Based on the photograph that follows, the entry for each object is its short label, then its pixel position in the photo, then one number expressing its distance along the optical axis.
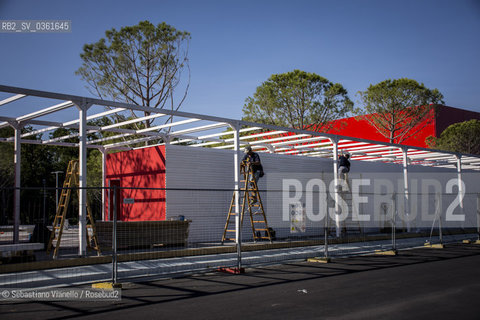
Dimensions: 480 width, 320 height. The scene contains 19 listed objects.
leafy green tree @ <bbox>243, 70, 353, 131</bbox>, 38.06
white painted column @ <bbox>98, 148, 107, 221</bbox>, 18.02
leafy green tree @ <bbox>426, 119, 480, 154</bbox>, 38.78
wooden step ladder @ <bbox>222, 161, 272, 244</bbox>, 14.34
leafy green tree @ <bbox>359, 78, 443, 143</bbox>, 38.06
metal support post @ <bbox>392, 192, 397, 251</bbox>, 13.45
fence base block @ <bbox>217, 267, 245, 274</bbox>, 10.44
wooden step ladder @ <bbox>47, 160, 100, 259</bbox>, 10.69
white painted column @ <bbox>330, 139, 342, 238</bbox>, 15.69
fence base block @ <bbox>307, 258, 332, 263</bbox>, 12.02
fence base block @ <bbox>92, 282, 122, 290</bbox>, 8.55
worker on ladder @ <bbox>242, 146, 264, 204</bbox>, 15.05
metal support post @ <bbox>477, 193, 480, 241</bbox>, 17.42
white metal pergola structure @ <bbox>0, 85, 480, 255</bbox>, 10.46
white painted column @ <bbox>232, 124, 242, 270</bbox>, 13.15
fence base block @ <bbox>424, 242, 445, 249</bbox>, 15.86
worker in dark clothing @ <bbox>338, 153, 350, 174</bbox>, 17.03
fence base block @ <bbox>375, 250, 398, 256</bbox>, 13.90
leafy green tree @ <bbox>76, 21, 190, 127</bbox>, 31.48
